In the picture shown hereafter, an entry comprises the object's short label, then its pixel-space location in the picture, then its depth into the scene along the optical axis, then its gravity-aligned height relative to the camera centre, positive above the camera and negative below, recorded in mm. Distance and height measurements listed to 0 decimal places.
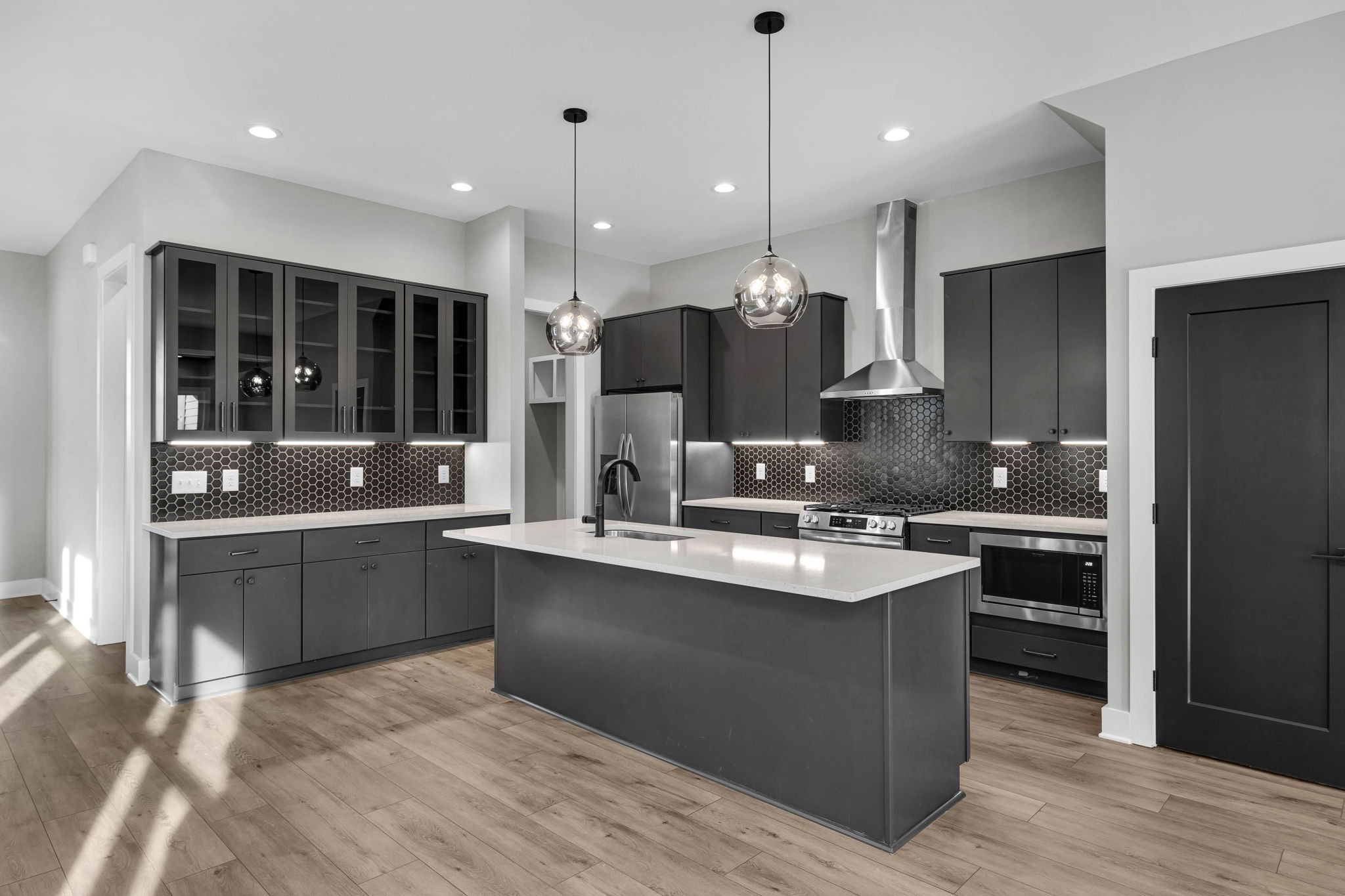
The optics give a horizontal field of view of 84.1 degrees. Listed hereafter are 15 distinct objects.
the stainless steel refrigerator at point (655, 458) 5785 -70
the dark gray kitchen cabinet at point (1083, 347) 4098 +559
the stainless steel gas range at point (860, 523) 4582 -478
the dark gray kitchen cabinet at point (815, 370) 5371 +576
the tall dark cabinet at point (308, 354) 4121 +595
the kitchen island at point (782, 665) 2457 -822
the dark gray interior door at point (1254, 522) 2895 -310
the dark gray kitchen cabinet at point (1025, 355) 4285 +544
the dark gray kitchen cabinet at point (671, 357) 5852 +747
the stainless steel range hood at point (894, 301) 5023 +997
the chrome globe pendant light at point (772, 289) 2969 +639
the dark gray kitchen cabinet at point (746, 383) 5609 +515
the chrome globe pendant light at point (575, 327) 3705 +612
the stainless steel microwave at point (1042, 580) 3850 -716
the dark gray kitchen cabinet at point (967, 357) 4551 +562
